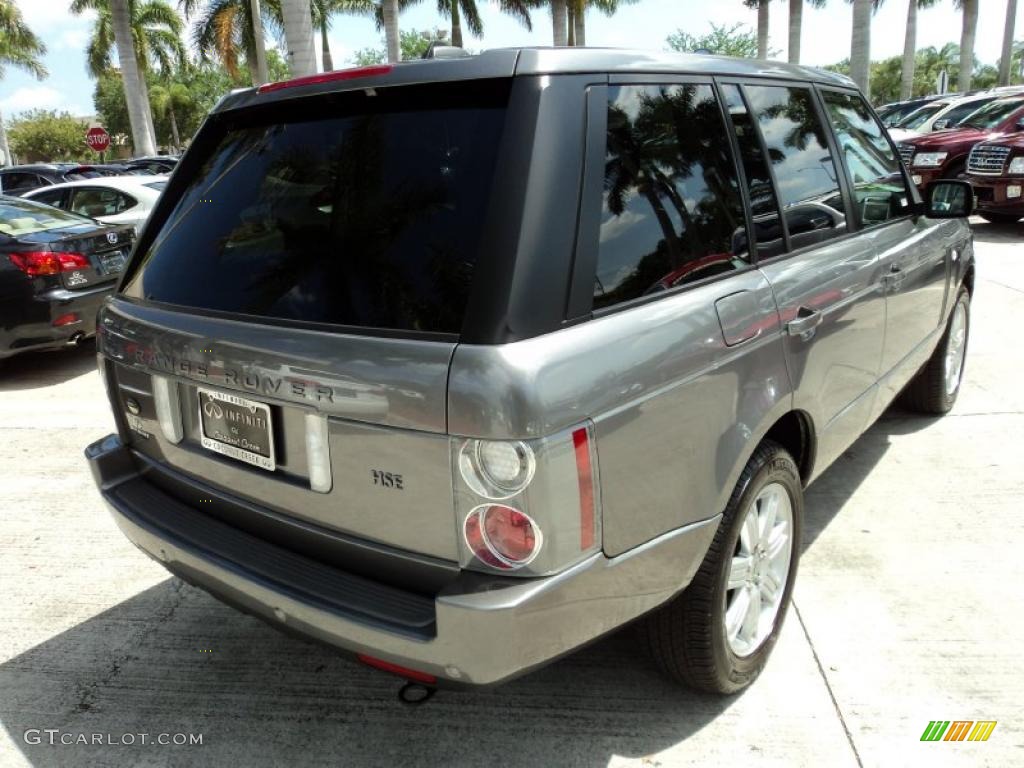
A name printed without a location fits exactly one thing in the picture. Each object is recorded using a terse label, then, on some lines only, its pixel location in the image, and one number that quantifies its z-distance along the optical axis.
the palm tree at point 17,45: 30.58
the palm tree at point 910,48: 33.28
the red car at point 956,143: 12.13
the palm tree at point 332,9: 29.45
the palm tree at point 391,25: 23.02
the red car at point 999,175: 10.98
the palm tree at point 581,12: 25.73
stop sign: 24.28
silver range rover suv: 1.78
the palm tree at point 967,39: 35.06
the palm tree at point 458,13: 29.94
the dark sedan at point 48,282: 6.32
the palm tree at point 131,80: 23.53
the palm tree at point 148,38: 30.75
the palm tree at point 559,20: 25.45
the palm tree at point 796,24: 27.91
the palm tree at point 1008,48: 36.66
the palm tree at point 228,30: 25.55
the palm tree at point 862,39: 21.45
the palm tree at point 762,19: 31.83
